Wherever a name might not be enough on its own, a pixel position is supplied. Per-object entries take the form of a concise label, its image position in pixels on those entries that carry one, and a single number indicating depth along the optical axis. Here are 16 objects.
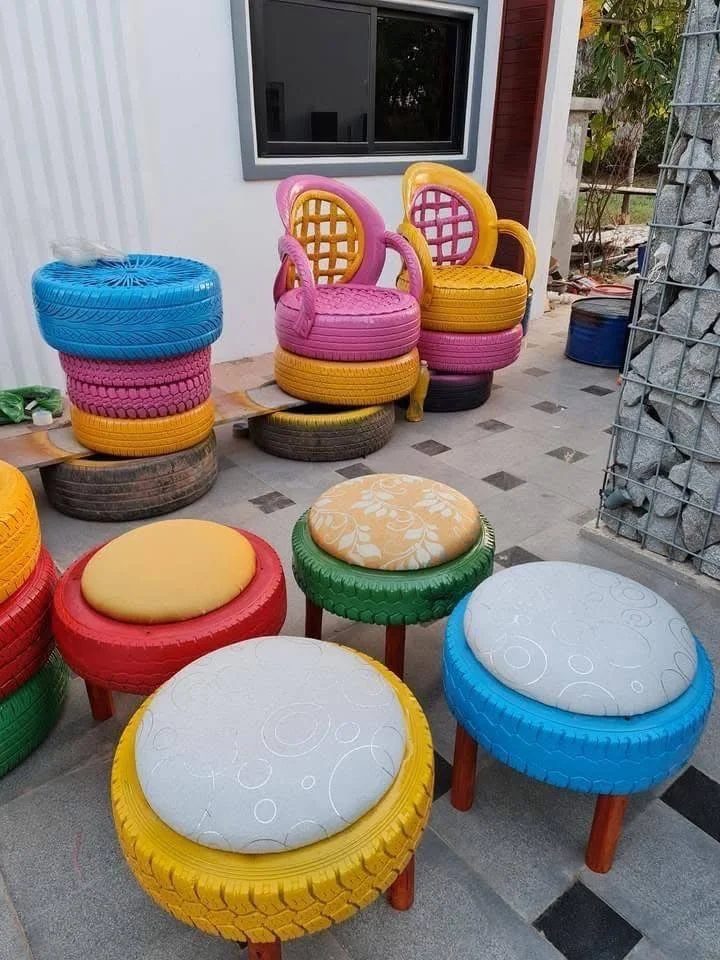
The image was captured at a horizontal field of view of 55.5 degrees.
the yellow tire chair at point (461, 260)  3.50
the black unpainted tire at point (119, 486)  2.57
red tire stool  1.35
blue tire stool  1.15
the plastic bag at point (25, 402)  2.85
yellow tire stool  0.94
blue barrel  4.30
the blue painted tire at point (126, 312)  2.29
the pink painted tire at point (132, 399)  2.51
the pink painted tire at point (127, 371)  2.46
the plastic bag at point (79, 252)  2.62
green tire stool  1.56
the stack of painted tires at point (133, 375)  2.32
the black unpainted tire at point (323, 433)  3.12
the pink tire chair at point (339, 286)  3.02
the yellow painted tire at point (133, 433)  2.55
